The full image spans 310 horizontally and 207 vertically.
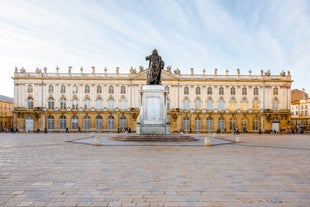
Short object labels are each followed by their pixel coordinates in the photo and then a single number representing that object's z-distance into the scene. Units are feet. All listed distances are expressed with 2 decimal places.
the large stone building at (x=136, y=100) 149.39
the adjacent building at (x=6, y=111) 189.68
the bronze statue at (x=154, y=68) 63.72
